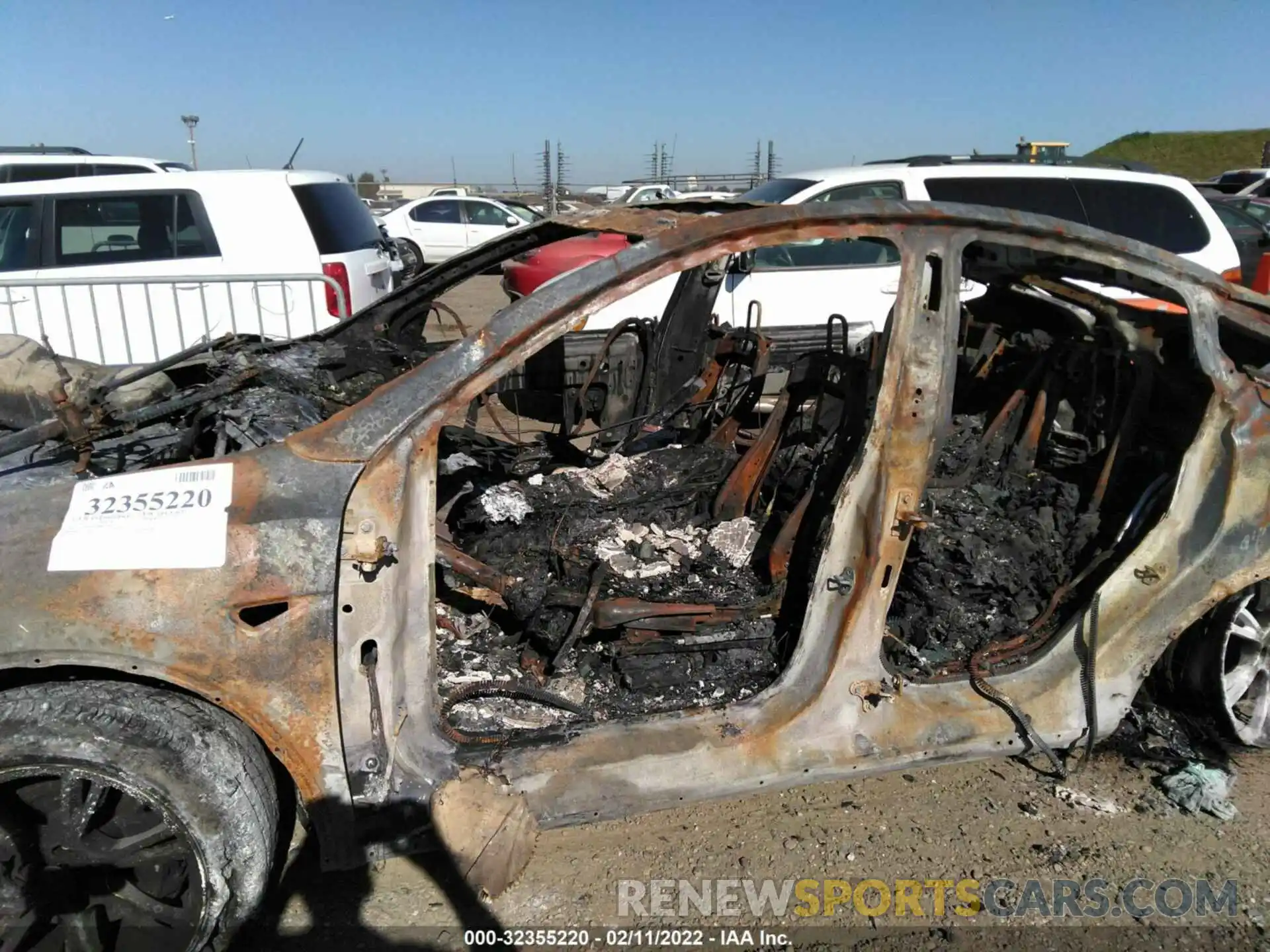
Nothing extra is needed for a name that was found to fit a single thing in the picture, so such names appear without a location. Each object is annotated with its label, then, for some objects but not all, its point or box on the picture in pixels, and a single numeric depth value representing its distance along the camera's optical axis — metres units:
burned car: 1.89
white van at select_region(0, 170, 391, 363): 6.12
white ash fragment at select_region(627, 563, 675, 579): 2.95
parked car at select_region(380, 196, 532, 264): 17.50
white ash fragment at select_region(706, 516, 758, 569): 3.05
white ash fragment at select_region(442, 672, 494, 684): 2.68
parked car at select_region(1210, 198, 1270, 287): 10.02
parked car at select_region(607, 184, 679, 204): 20.19
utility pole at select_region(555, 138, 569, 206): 28.41
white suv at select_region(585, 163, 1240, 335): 6.51
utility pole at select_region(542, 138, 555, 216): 28.12
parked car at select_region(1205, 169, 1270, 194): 17.97
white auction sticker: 1.85
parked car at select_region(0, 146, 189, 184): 9.09
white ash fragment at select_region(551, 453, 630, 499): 3.53
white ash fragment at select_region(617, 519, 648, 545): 3.15
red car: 7.68
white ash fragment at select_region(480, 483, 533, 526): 3.21
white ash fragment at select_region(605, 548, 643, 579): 2.96
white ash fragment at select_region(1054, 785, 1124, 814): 2.66
